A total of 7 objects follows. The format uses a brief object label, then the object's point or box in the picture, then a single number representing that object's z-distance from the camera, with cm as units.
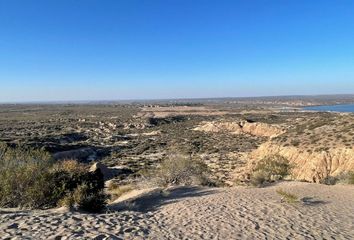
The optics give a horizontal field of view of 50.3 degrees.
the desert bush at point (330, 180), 2326
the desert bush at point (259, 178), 2231
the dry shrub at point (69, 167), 1710
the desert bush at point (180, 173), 2327
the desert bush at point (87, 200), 1406
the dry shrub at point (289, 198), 1520
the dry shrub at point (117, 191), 2039
